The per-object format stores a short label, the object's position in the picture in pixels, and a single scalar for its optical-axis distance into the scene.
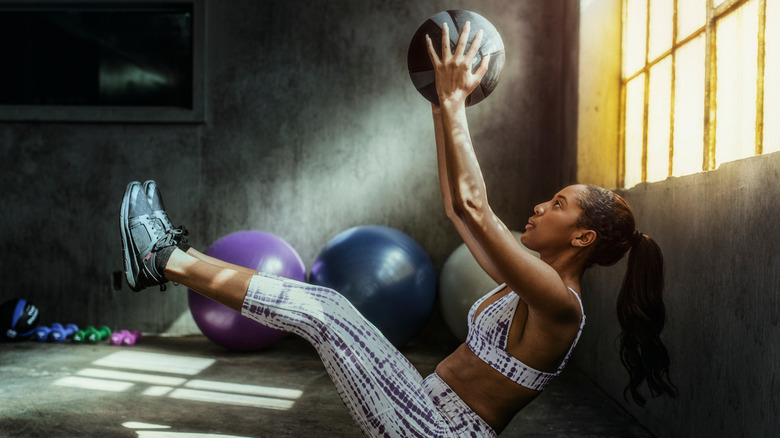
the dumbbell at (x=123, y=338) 3.77
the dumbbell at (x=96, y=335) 3.78
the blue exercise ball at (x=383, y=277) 3.27
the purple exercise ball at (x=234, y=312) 3.34
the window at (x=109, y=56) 4.22
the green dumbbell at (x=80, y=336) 3.79
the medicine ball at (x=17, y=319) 3.69
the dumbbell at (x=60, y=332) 3.78
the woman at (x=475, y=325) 1.41
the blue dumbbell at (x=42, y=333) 3.77
